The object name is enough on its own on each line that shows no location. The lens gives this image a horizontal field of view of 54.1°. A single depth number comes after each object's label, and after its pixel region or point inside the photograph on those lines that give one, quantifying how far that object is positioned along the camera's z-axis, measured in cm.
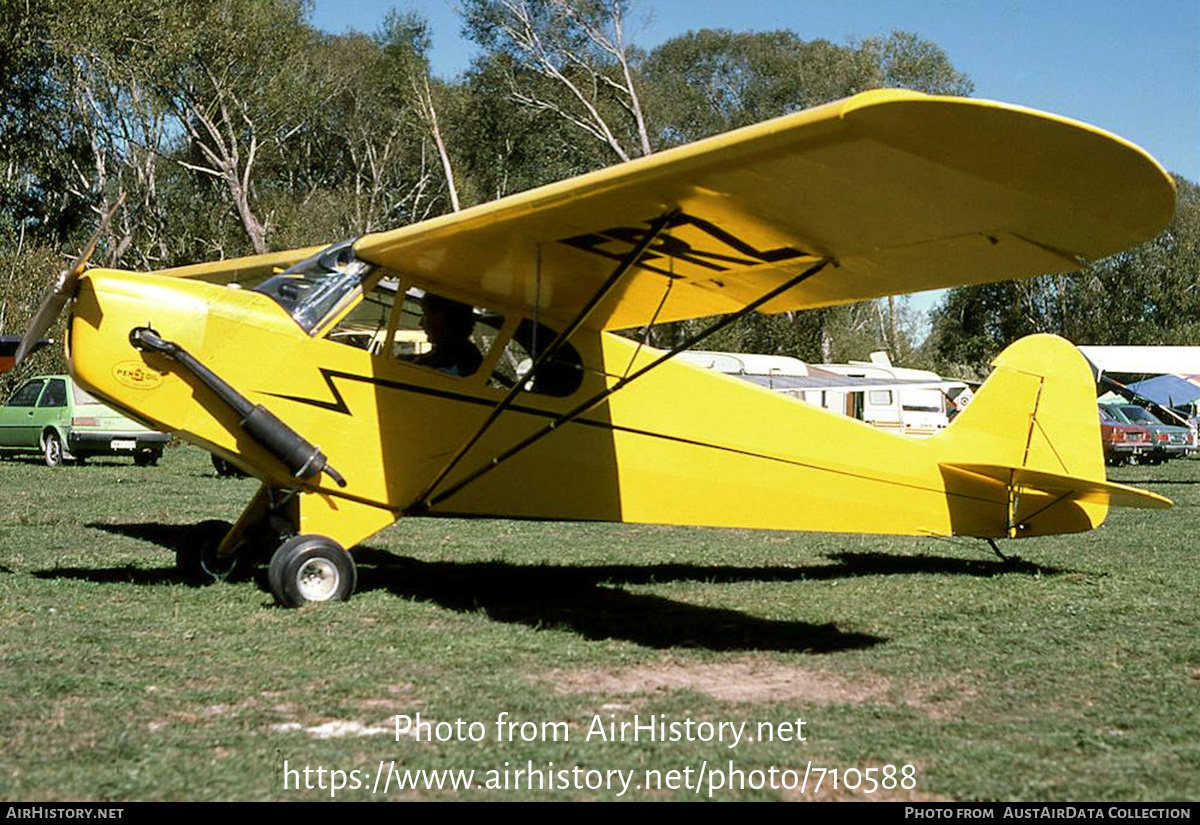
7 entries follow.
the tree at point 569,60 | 4019
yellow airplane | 547
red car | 3038
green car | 2400
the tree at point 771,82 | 4709
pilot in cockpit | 826
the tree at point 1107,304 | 6038
